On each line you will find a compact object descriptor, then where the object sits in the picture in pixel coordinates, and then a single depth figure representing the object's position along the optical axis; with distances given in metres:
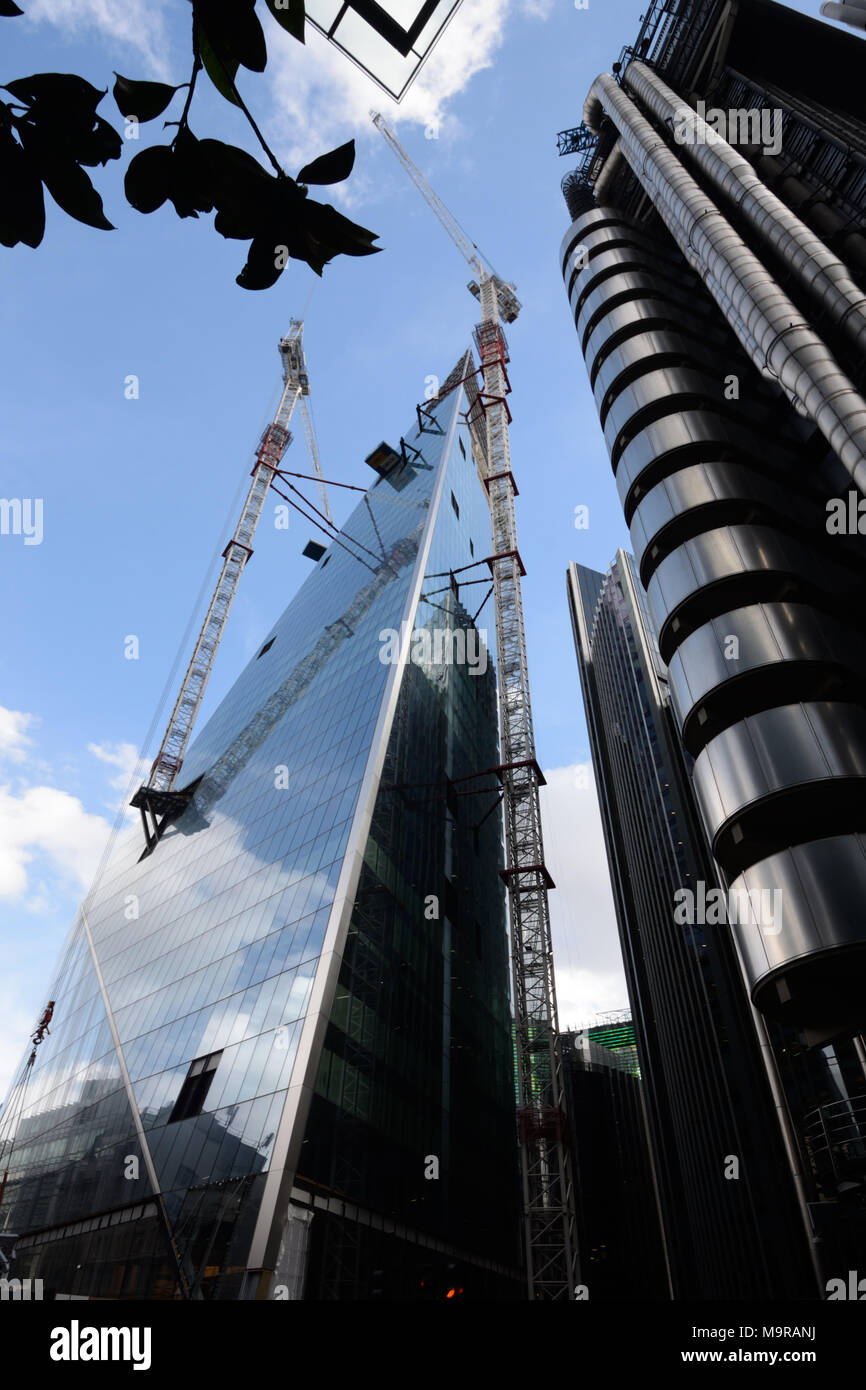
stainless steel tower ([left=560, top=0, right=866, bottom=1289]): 20.17
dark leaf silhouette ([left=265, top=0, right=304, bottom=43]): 2.34
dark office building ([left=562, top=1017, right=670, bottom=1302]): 71.81
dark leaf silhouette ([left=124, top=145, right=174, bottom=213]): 2.52
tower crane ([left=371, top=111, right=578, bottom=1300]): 38.41
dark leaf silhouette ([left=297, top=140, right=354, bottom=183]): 2.31
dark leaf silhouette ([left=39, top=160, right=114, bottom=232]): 2.47
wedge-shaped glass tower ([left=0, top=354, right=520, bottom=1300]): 26.20
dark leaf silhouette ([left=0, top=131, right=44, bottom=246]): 2.45
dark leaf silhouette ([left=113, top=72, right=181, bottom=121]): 2.36
